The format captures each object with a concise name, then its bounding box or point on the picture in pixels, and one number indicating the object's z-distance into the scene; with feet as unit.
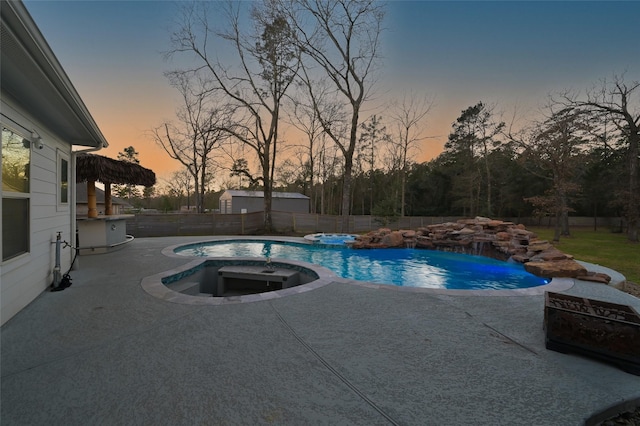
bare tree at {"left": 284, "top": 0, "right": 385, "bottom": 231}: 43.88
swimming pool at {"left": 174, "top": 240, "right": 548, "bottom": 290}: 21.36
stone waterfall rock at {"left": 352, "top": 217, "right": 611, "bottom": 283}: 21.59
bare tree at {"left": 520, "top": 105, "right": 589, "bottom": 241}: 40.70
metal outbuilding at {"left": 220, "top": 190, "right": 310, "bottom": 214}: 85.94
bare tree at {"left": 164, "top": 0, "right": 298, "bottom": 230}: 44.91
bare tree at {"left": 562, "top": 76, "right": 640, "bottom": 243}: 43.04
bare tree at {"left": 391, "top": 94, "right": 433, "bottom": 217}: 65.26
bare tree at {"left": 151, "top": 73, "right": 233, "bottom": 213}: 53.47
